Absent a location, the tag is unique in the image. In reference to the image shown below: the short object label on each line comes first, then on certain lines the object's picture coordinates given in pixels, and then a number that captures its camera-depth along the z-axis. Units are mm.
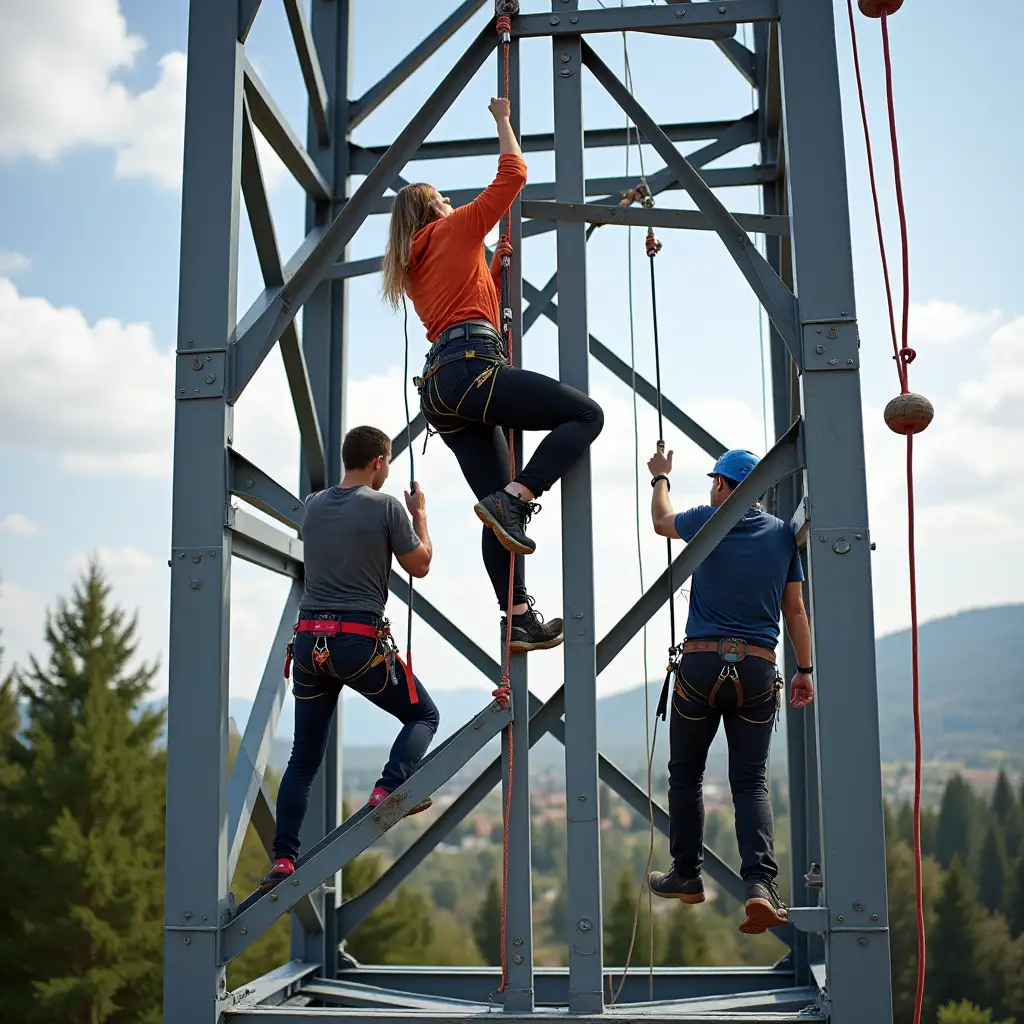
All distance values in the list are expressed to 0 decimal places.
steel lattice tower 4312
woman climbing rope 4477
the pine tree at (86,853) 33344
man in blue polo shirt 4797
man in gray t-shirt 4625
